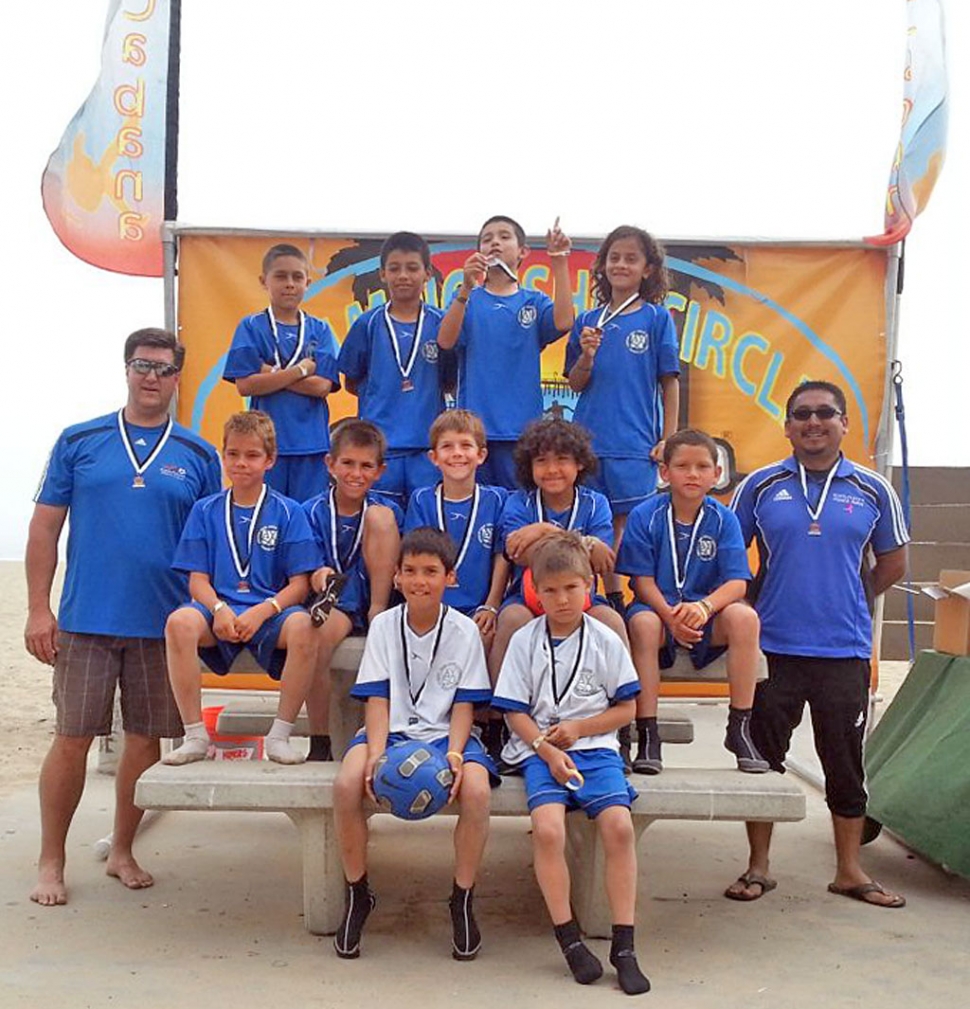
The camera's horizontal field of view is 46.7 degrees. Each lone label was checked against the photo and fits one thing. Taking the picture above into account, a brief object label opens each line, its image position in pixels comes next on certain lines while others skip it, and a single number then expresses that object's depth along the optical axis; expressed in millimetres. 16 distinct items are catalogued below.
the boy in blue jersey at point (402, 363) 4957
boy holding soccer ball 3740
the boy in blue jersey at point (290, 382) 5070
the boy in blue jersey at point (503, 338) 4930
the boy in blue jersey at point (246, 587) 4051
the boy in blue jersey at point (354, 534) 4352
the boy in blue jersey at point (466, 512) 4387
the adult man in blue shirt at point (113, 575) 4387
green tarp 4715
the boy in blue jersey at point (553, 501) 4262
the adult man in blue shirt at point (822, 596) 4516
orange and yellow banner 6844
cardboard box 5363
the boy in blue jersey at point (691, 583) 4141
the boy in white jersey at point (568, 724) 3617
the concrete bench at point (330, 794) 3738
